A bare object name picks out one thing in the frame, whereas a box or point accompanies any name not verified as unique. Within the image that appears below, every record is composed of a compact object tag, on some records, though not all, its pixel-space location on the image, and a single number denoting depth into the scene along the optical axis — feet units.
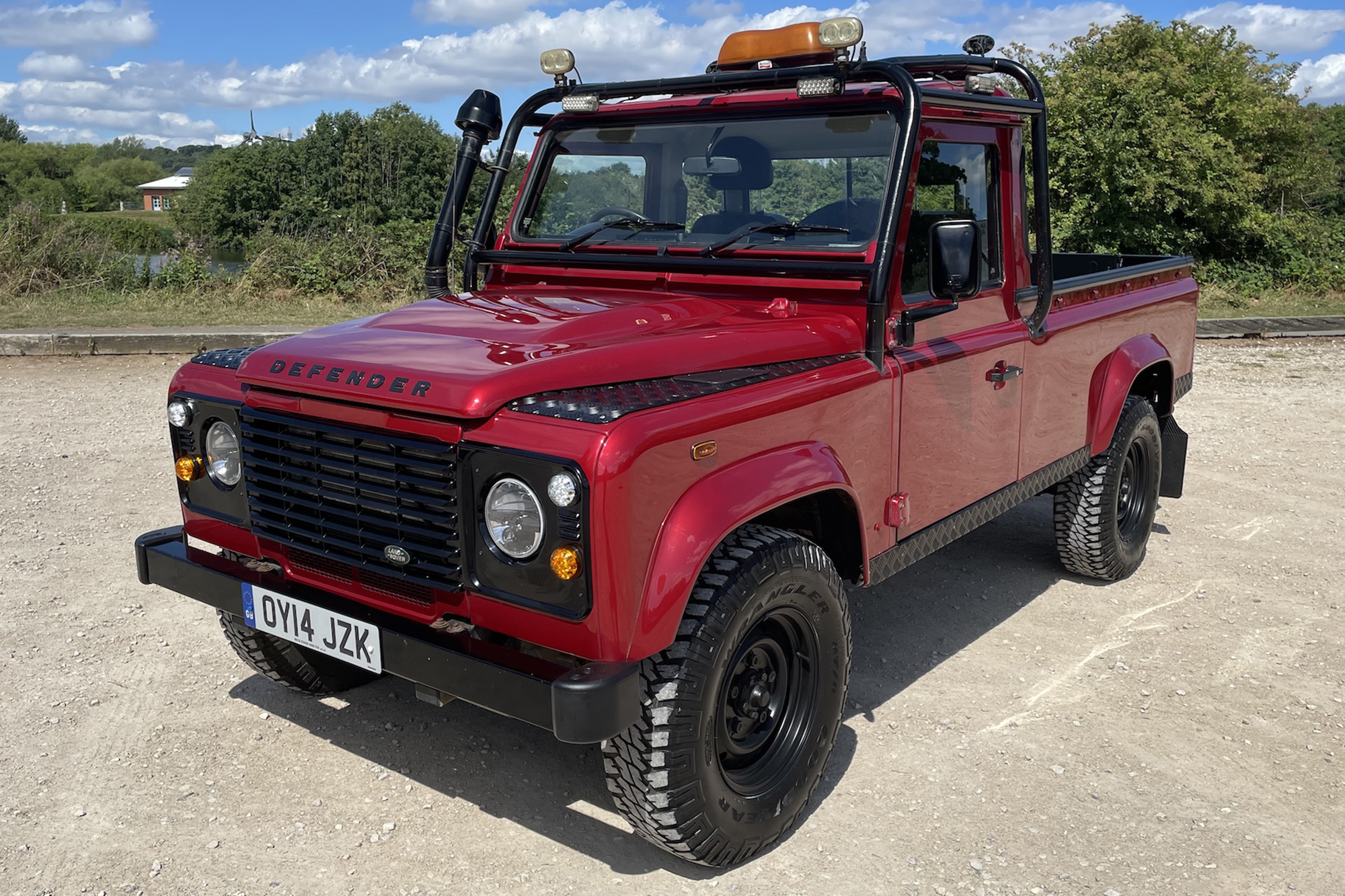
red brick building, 371.56
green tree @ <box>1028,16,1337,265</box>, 51.19
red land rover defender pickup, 8.64
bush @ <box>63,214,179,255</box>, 47.88
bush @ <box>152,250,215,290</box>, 46.24
